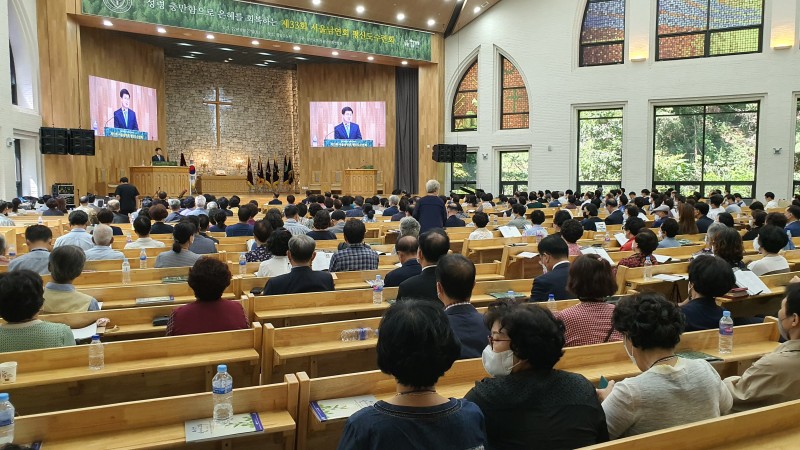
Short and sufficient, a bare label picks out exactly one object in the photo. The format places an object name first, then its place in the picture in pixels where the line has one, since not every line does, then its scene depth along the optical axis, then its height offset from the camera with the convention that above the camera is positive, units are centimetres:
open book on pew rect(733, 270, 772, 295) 458 -80
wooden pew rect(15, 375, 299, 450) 223 -94
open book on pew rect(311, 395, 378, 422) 248 -96
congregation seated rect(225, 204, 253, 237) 802 -65
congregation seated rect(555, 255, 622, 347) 324 -69
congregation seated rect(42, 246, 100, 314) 397 -71
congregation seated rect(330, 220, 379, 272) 584 -76
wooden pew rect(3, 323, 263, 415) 304 -99
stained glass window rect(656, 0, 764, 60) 1680 +415
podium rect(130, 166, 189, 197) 1731 -5
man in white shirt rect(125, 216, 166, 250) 667 -64
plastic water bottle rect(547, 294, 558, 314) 403 -83
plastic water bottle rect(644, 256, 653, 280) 558 -86
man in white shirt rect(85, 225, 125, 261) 612 -70
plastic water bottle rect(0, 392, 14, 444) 216 -86
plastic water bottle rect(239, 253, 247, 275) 576 -81
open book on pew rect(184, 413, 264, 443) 230 -97
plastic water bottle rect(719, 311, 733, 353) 340 -88
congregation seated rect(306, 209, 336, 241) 736 -61
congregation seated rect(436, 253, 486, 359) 310 -65
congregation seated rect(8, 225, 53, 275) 537 -66
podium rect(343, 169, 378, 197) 2109 -18
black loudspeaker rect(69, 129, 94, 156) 1512 +86
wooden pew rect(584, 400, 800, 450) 198 -89
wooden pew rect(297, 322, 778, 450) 261 -95
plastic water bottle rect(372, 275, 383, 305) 473 -90
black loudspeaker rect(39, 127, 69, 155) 1488 +89
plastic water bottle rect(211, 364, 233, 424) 244 -89
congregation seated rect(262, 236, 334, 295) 476 -79
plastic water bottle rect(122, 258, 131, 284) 543 -84
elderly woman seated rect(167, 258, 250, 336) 367 -80
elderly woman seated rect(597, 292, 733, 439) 221 -76
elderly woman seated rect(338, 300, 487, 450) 165 -63
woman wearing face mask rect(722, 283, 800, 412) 259 -85
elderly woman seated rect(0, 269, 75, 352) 309 -73
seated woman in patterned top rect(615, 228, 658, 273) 568 -67
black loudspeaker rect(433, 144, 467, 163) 2025 +77
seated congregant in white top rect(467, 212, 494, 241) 823 -65
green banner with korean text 1562 +431
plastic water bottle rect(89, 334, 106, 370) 313 -91
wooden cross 2324 +279
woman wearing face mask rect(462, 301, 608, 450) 199 -73
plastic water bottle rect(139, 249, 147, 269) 604 -80
